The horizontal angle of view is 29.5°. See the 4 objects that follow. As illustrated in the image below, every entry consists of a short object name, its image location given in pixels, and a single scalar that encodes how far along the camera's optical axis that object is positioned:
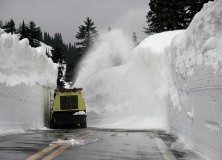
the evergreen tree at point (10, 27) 119.43
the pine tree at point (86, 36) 77.50
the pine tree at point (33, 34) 81.79
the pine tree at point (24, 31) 81.69
